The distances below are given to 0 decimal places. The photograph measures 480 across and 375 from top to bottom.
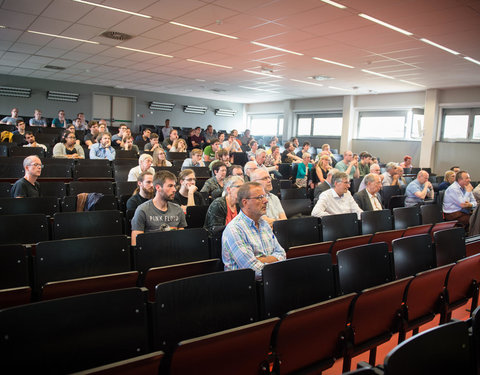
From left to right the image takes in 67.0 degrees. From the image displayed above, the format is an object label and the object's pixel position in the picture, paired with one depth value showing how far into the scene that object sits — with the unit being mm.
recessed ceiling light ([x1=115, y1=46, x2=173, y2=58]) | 8172
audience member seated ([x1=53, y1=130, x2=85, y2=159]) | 7040
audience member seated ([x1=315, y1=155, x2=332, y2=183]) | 7016
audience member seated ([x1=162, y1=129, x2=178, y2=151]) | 9429
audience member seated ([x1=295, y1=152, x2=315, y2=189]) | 7689
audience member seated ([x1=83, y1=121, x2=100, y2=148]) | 8664
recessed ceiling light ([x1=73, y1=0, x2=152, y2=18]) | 5296
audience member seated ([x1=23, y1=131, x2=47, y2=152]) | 7657
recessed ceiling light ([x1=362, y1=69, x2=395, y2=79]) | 9160
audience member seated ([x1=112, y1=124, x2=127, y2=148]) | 8609
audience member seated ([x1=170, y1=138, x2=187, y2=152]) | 8656
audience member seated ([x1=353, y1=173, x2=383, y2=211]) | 4996
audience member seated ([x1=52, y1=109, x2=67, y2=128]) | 11466
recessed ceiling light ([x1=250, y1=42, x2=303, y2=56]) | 7103
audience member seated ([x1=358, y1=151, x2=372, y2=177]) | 8609
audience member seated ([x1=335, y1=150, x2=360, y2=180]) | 7691
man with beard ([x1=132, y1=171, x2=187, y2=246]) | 3279
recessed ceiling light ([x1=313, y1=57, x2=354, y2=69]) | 8047
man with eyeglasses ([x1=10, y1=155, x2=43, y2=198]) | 4125
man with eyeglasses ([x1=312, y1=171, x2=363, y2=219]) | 4539
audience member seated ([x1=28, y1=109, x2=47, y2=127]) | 10727
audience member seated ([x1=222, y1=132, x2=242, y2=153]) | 10298
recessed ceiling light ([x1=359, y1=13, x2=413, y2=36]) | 5188
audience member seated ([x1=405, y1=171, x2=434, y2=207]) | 6541
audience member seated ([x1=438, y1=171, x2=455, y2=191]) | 7551
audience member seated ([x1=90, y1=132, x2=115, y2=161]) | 7301
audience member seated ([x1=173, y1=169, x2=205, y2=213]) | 4297
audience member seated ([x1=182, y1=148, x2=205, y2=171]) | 6863
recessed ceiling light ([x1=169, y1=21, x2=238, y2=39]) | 6120
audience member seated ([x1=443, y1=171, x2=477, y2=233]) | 6324
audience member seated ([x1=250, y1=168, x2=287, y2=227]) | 3877
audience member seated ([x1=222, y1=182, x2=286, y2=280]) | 2605
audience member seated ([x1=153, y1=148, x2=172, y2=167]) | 6332
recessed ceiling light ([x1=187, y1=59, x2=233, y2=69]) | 9207
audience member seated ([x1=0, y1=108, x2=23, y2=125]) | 10301
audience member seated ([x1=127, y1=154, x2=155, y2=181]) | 5105
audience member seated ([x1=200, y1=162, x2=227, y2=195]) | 4973
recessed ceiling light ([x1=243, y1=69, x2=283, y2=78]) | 10120
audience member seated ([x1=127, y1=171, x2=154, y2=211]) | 3811
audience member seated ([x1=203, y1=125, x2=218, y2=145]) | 13349
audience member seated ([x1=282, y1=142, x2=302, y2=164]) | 8680
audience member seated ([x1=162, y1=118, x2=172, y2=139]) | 14408
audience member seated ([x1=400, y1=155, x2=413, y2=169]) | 9625
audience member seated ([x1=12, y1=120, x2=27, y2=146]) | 8538
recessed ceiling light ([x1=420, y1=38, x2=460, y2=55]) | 6163
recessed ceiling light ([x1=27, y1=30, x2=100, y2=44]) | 7229
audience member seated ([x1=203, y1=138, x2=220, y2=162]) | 8262
